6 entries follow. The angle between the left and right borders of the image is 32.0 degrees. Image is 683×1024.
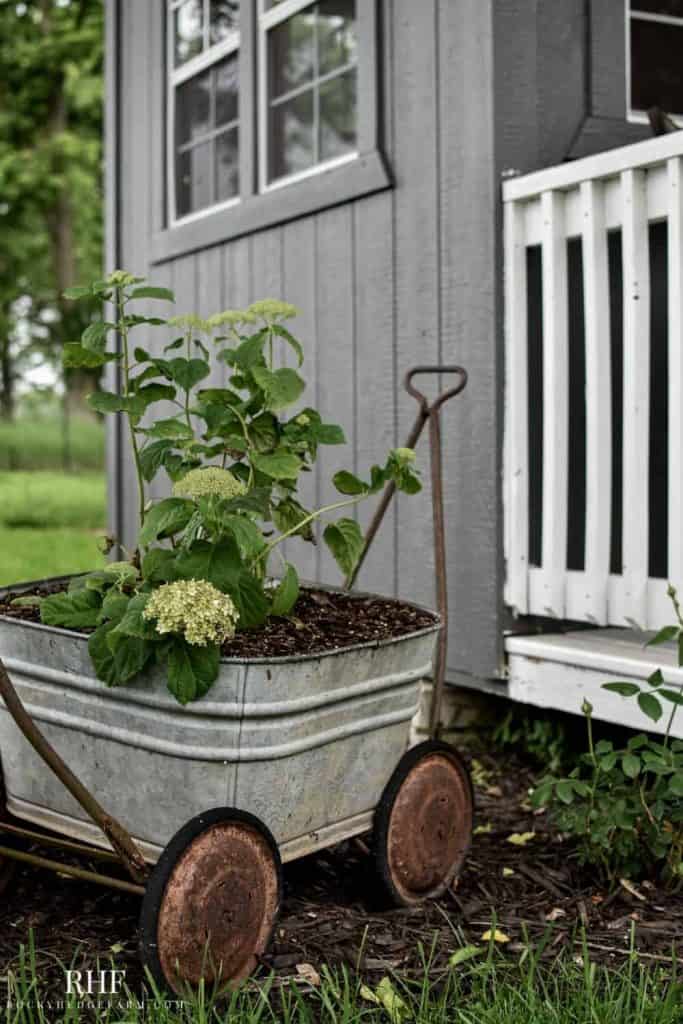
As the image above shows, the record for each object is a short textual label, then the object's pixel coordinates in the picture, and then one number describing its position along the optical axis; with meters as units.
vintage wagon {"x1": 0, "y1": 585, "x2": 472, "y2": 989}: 1.86
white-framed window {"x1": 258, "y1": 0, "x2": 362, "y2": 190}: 4.26
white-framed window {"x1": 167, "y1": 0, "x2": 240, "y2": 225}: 4.78
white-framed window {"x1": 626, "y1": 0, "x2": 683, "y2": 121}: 3.70
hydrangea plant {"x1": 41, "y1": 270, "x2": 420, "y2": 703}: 1.86
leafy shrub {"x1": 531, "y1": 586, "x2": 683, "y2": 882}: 2.32
